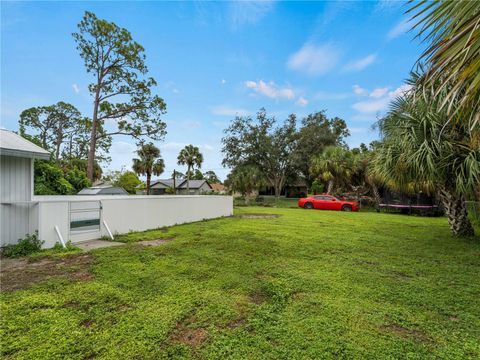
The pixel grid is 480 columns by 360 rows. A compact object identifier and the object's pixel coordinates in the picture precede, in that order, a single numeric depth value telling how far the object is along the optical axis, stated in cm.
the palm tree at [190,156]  2988
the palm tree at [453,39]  161
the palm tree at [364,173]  1788
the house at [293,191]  2953
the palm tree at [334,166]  1936
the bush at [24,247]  495
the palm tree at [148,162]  2657
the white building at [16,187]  519
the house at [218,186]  5227
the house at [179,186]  3666
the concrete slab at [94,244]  579
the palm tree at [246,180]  2053
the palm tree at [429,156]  588
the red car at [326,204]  1727
